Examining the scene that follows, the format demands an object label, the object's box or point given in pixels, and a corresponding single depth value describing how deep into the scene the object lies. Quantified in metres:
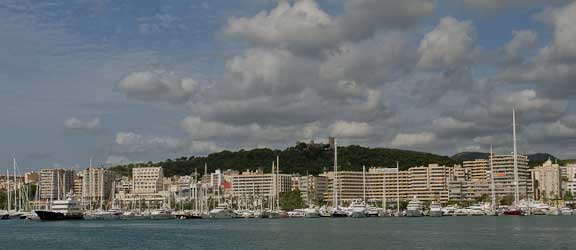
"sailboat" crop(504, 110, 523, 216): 162.12
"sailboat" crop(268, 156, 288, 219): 187.50
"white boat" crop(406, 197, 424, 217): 192.00
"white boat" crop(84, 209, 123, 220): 186.90
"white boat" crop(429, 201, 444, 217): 196.25
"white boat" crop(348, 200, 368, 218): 181.44
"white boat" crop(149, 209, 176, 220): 187.62
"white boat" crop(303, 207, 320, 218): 188.12
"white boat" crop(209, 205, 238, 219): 185.50
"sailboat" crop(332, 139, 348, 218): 181.40
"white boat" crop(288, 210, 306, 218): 189.82
